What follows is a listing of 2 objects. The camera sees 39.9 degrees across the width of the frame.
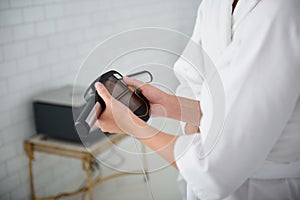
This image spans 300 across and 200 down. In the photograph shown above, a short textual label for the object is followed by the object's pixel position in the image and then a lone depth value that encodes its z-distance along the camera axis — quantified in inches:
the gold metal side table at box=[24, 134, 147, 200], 70.2
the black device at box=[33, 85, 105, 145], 71.2
